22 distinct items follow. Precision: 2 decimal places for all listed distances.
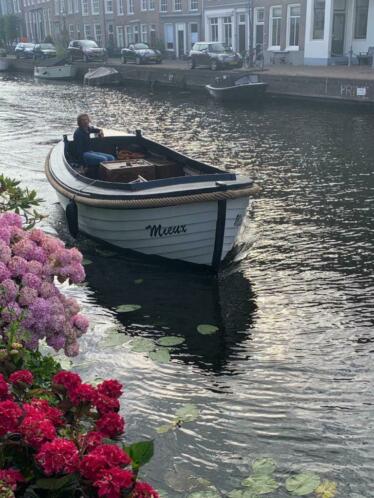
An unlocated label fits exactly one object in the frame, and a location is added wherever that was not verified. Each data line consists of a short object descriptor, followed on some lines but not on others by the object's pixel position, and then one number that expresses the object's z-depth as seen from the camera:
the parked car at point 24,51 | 56.97
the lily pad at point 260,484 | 4.44
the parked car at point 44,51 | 53.59
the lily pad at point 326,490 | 4.39
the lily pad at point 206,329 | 7.16
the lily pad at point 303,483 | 4.43
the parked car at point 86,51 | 48.82
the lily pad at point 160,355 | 6.46
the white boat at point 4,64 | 56.56
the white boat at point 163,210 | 8.07
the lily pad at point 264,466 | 4.68
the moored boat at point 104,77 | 40.81
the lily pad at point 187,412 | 5.42
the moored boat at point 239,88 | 29.06
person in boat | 11.02
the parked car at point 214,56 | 36.34
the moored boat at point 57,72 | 45.41
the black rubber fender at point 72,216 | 9.54
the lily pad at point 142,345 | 6.71
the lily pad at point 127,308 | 7.82
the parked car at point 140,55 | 44.38
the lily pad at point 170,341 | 6.84
